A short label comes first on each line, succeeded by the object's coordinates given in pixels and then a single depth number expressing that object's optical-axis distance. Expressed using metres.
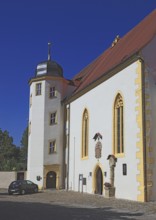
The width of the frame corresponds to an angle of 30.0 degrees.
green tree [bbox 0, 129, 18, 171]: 58.32
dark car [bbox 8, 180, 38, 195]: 22.86
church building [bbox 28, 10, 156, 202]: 16.60
